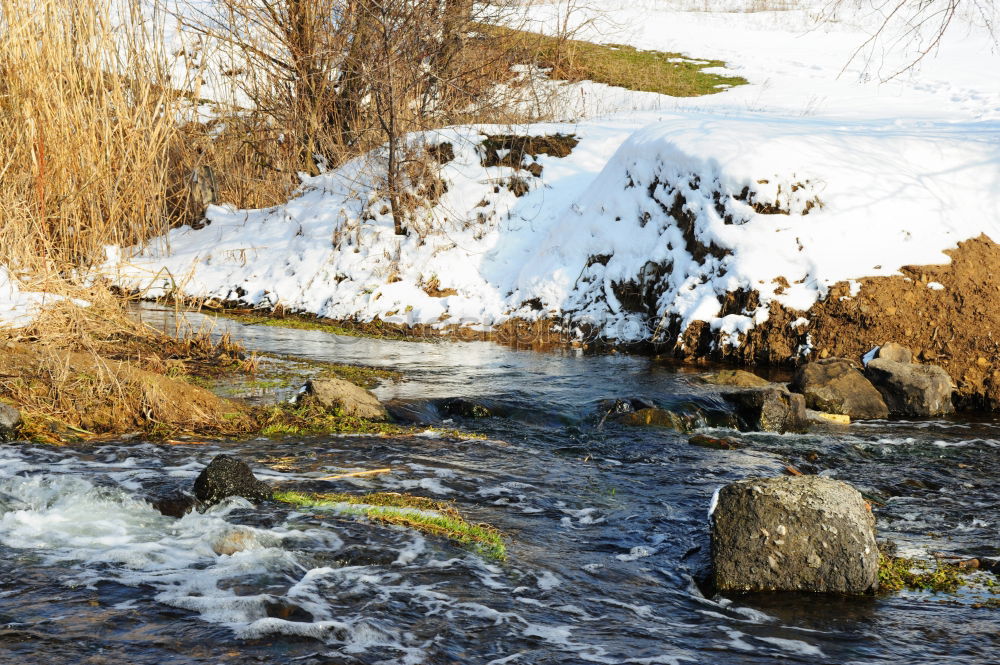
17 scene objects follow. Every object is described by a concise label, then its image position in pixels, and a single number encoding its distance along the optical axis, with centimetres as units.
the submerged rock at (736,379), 880
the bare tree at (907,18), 2841
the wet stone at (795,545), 427
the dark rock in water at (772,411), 773
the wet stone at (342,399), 726
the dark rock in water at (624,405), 781
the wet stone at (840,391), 834
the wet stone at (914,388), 844
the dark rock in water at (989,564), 459
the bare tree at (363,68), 1380
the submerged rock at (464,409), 775
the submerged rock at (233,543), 450
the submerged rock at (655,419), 758
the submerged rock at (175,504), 501
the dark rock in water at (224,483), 511
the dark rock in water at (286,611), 388
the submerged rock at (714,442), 704
